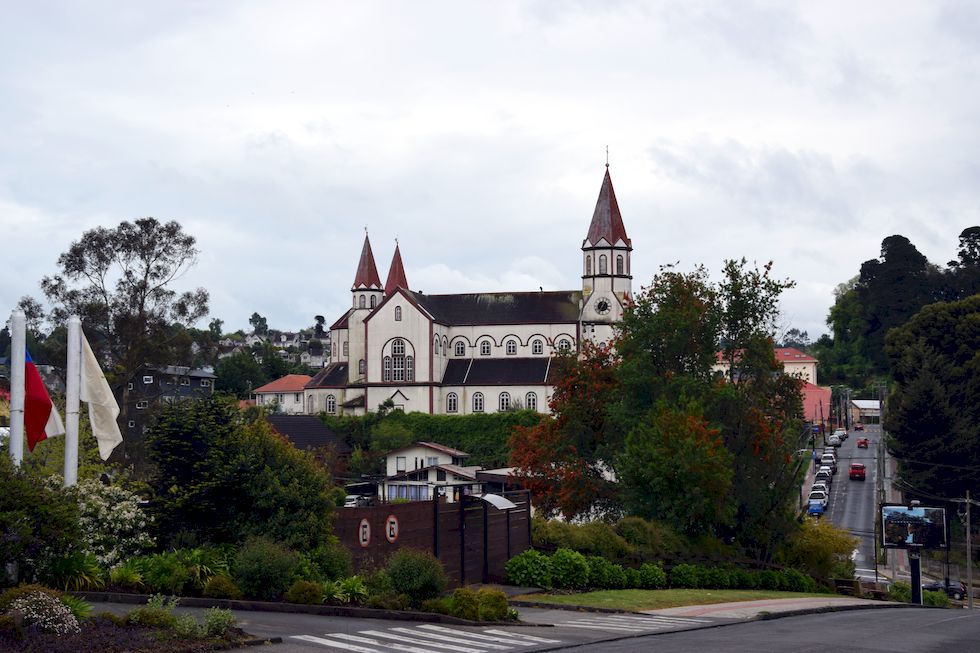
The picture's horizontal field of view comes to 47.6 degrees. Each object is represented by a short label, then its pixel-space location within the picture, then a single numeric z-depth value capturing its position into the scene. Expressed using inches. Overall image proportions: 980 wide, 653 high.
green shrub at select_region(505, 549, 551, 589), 1010.7
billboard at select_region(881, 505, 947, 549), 1852.9
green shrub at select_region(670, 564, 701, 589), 1245.1
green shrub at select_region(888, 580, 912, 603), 1656.5
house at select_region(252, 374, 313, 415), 4530.0
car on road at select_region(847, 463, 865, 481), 3405.5
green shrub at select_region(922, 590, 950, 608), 1787.6
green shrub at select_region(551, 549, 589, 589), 1033.5
